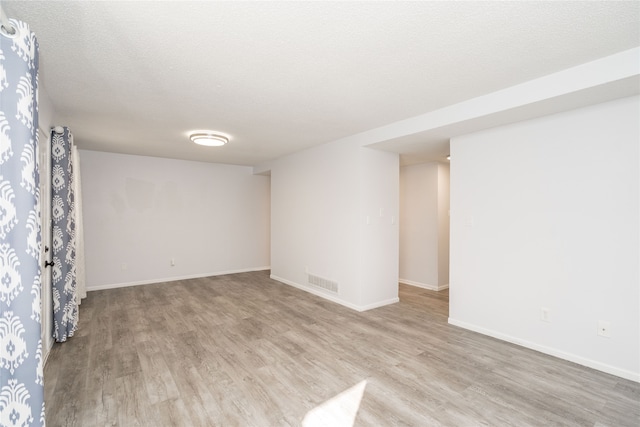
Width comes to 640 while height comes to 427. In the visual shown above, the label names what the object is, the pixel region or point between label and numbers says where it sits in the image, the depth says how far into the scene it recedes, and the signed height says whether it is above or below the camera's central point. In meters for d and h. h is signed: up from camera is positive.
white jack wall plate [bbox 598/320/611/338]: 2.49 -0.97
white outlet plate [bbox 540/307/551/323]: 2.83 -0.96
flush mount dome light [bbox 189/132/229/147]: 4.05 +1.06
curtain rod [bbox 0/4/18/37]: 1.19 +0.77
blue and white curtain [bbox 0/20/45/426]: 1.18 -0.12
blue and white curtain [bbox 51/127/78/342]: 3.03 -0.27
